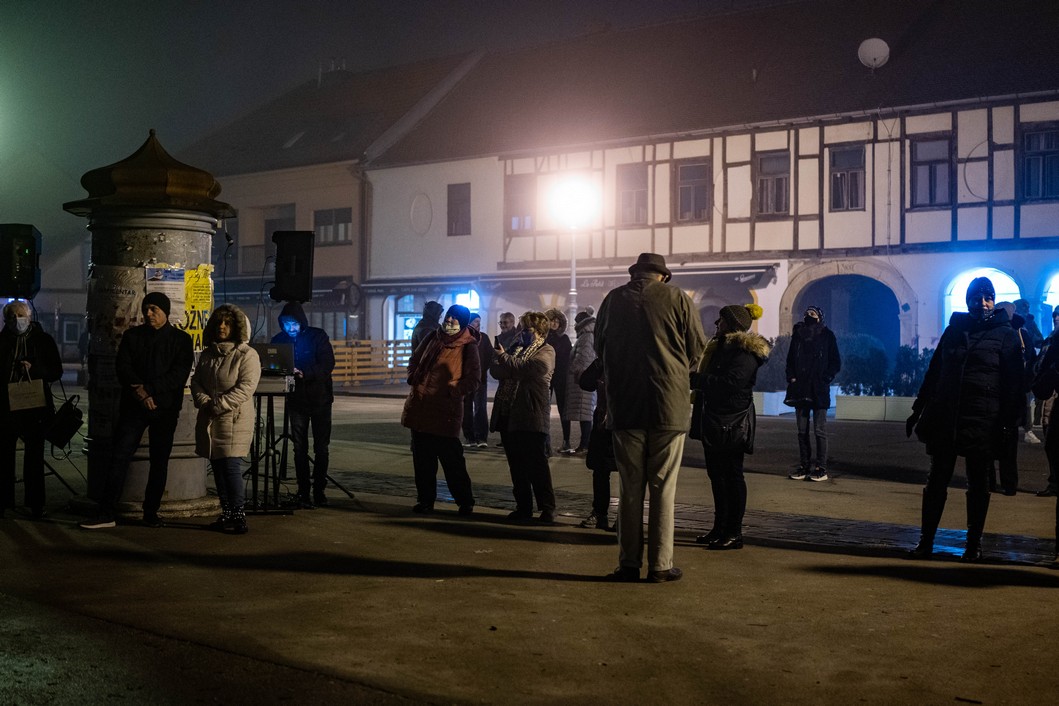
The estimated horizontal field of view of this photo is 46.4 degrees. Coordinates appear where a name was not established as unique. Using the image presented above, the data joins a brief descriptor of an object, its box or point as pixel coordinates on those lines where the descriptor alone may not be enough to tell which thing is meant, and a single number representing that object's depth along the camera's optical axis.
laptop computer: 9.59
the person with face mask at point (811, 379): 12.31
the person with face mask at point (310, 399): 10.16
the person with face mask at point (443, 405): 9.64
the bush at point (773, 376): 23.22
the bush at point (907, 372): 21.36
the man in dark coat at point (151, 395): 8.72
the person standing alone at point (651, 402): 6.95
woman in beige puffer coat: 8.52
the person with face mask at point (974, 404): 7.64
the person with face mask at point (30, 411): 9.22
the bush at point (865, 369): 21.28
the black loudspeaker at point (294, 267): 10.99
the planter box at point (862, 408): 21.09
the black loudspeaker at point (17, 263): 10.96
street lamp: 30.75
